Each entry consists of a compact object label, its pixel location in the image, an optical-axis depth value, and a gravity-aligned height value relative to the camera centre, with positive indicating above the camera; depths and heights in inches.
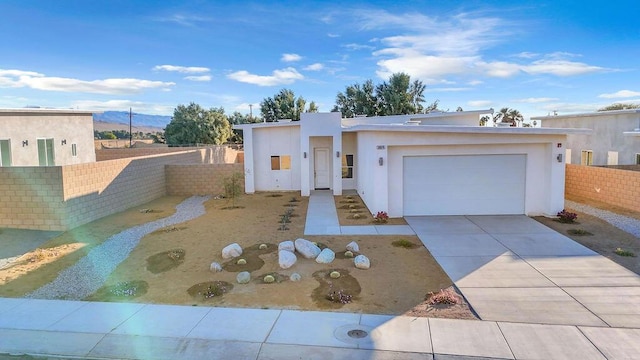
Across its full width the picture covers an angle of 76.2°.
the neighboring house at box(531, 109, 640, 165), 791.7 -0.6
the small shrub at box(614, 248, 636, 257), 382.9 -107.5
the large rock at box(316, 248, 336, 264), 374.6 -106.6
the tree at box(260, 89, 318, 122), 1897.1 +167.0
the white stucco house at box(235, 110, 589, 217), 535.5 -39.7
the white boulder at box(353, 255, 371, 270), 357.9 -107.0
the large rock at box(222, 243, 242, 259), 392.5 -105.4
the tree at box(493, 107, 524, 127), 2147.8 +136.7
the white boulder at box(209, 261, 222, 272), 357.4 -109.5
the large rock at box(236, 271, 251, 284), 331.4 -110.5
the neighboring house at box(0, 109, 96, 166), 736.4 +13.3
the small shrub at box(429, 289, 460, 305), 283.6 -111.3
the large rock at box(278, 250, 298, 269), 363.3 -105.6
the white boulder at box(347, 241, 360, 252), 406.3 -105.6
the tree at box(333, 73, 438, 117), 1797.5 +195.4
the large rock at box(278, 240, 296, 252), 396.5 -102.0
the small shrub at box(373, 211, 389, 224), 528.7 -99.2
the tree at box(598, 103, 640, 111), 1685.5 +137.1
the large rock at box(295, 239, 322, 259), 386.6 -102.5
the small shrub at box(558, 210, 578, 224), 512.1 -97.6
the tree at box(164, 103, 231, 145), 1815.9 +69.3
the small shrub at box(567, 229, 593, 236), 456.4 -104.8
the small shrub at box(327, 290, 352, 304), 292.5 -113.2
